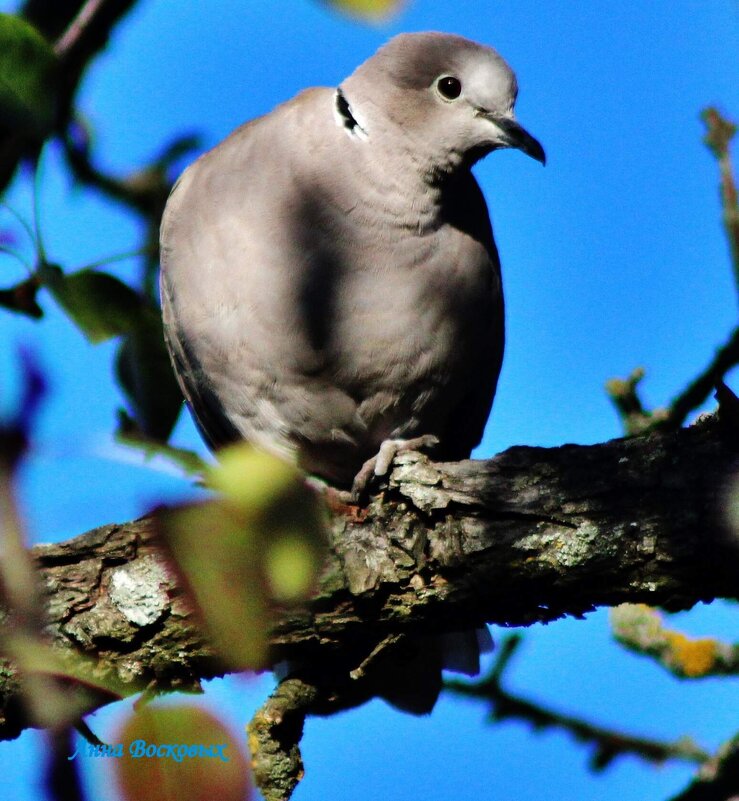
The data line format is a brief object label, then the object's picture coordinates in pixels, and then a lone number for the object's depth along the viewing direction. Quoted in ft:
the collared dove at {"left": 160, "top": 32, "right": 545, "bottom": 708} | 20.70
